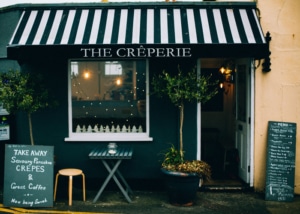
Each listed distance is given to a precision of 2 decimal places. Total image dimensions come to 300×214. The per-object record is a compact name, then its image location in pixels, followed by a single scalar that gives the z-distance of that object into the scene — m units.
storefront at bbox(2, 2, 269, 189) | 6.81
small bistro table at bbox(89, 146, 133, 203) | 6.85
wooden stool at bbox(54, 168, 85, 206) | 6.80
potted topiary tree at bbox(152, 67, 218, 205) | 6.68
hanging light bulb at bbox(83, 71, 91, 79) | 8.02
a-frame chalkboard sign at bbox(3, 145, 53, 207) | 6.65
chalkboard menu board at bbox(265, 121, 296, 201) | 7.22
